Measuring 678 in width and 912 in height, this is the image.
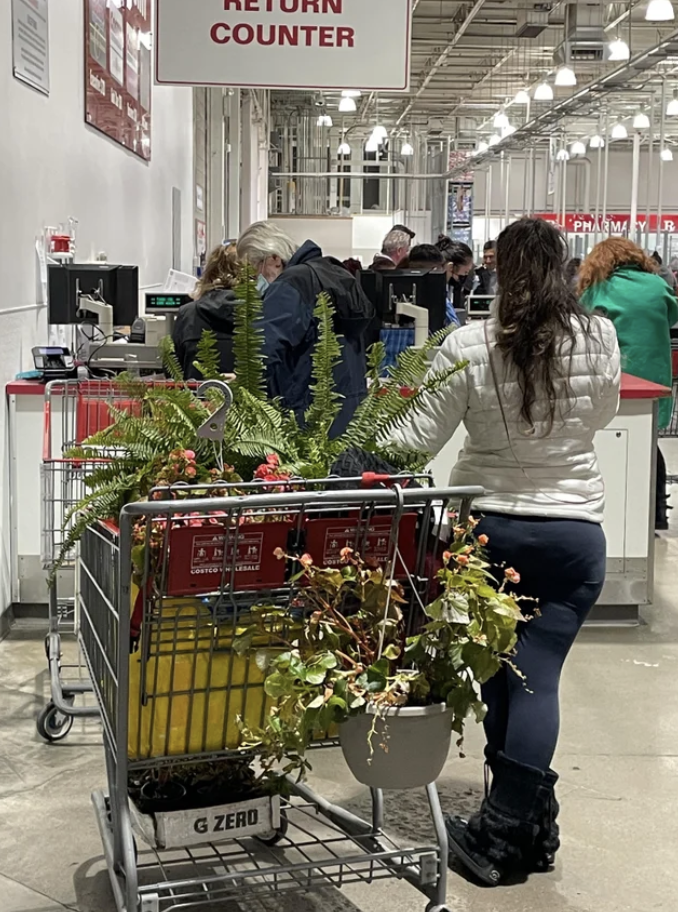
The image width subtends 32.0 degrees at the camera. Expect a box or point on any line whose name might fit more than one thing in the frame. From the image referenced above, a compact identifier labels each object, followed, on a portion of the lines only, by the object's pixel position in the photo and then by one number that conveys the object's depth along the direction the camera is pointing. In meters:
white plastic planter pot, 2.12
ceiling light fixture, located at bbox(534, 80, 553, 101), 13.96
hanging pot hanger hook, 2.22
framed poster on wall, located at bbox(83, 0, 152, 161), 6.41
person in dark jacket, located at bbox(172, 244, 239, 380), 4.76
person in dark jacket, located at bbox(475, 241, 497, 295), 11.60
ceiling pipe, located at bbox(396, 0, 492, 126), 15.18
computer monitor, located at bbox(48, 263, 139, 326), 5.23
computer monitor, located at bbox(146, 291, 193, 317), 5.54
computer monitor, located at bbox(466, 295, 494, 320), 7.06
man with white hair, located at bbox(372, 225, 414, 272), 9.27
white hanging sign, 5.01
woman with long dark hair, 2.76
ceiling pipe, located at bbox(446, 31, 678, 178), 13.06
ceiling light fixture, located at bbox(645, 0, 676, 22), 10.11
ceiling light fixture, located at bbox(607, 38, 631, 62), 11.88
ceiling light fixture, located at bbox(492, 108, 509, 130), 17.50
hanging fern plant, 2.33
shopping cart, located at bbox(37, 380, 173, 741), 3.56
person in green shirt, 5.90
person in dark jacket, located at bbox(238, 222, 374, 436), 3.73
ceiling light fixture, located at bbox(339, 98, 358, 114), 16.40
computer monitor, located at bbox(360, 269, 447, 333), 6.19
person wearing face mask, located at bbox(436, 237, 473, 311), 10.38
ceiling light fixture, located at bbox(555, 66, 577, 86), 12.83
